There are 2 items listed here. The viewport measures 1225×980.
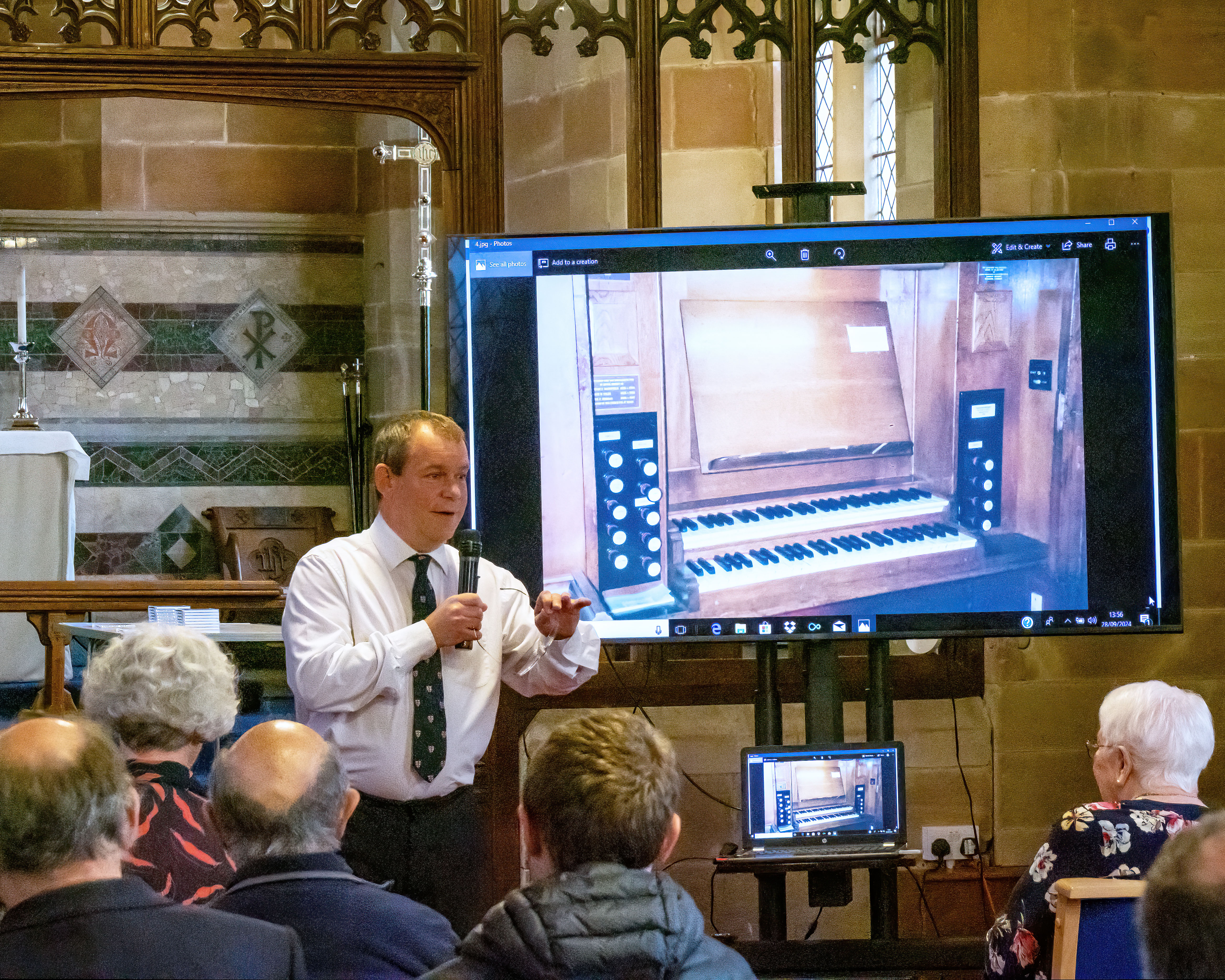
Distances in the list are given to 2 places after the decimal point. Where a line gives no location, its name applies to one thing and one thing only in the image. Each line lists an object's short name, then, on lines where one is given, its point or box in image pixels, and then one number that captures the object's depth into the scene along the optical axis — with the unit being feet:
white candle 45.15
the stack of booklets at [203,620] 31.13
